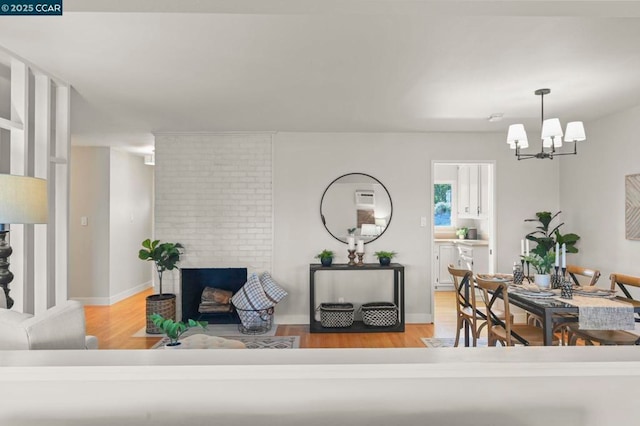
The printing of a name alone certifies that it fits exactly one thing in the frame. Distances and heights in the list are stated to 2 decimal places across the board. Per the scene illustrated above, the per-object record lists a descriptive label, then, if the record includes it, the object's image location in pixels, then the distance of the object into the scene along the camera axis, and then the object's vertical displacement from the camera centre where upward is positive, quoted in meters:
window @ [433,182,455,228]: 7.66 +0.18
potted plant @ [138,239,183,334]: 4.75 -0.68
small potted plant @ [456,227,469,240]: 7.20 -0.34
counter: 6.42 -0.47
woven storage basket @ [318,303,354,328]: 4.77 -1.24
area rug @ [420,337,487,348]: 4.30 -1.41
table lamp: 2.17 +0.05
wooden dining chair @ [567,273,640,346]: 2.96 -0.93
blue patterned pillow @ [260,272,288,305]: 4.78 -0.92
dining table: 2.76 -0.66
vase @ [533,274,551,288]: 3.37 -0.57
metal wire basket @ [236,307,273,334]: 4.65 -1.26
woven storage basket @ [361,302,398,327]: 4.78 -1.23
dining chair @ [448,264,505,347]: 3.47 -0.86
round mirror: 5.20 +0.09
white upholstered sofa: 1.58 -0.48
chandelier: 3.07 +0.64
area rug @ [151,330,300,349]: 4.19 -1.40
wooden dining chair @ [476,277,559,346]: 3.03 -0.95
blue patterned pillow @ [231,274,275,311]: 4.64 -0.99
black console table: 4.76 -1.03
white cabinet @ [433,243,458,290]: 7.02 -0.86
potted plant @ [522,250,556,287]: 3.32 -0.44
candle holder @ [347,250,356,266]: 5.03 -0.55
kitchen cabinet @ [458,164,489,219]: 6.69 +0.40
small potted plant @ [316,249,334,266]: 4.95 -0.55
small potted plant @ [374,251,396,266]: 4.95 -0.54
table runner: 2.67 -0.69
